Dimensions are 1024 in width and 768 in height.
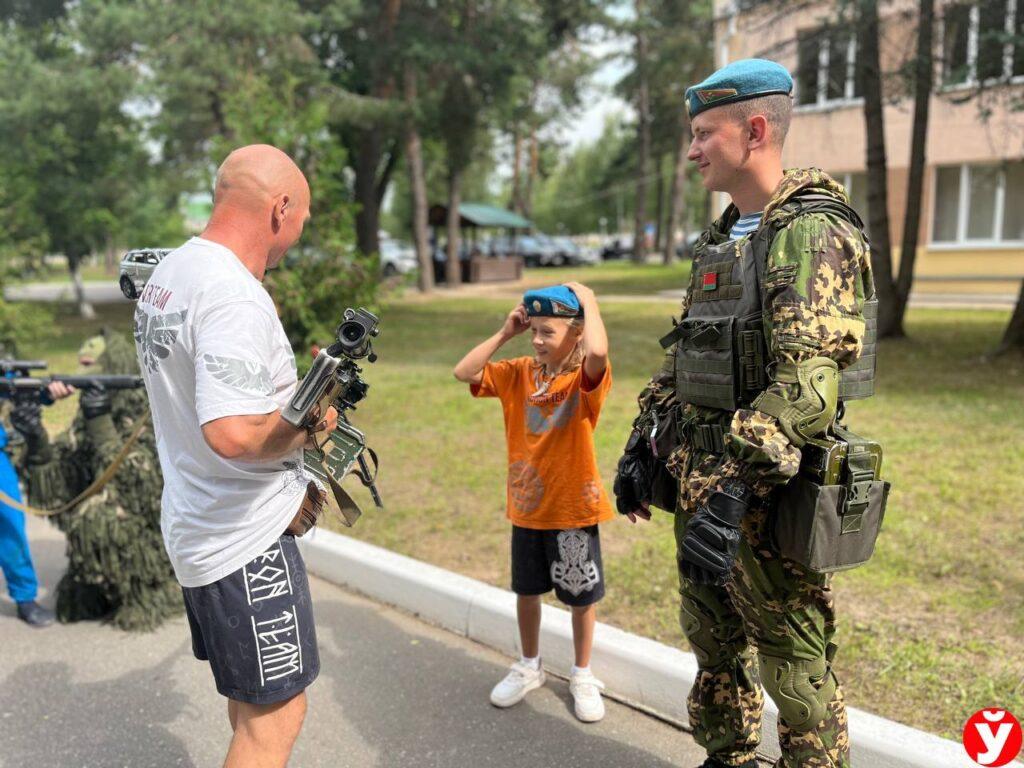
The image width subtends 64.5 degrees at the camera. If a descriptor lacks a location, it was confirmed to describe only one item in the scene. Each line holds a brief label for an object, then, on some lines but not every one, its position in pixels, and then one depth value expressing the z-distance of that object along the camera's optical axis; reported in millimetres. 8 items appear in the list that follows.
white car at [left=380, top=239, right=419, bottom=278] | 39406
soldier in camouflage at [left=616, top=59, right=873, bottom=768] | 1947
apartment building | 18719
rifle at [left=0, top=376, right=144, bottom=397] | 4039
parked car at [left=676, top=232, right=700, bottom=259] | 42350
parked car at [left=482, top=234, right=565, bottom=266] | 42531
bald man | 1933
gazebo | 29266
